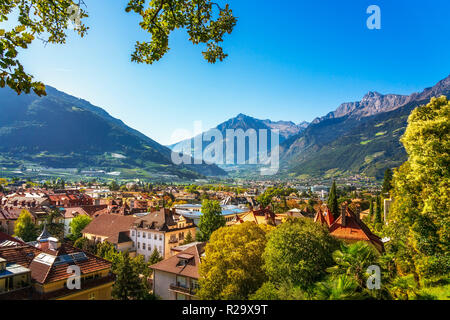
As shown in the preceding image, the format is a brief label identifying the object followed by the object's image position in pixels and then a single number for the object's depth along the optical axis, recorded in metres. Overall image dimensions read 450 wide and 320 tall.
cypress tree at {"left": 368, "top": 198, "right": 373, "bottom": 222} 54.38
